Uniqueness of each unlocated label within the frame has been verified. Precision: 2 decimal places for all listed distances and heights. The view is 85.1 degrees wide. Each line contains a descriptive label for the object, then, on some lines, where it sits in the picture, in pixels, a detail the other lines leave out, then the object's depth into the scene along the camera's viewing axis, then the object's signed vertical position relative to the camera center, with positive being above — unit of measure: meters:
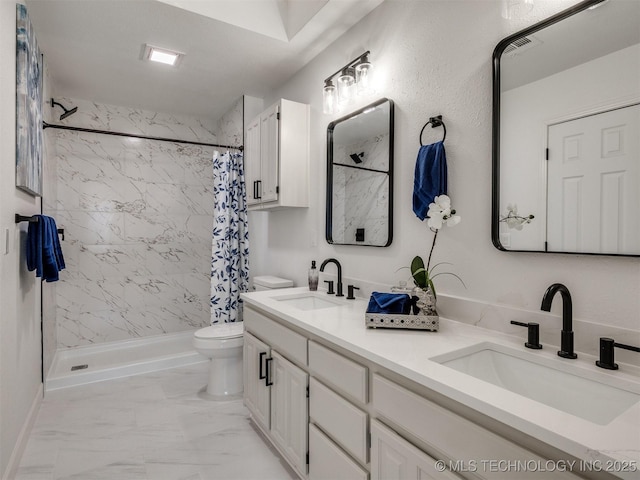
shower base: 2.86 -1.16
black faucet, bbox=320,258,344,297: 2.15 -0.23
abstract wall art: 1.83 +0.75
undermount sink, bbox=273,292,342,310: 2.21 -0.39
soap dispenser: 2.33 -0.26
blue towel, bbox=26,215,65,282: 1.96 -0.08
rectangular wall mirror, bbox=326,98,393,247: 1.95 +0.39
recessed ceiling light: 2.50 +1.36
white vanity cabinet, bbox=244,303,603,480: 0.83 -0.59
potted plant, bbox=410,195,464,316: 1.42 -0.13
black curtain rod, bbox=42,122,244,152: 2.58 +0.87
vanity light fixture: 2.01 +0.95
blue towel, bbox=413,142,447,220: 1.59 +0.30
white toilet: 2.60 -0.89
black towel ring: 1.62 +0.56
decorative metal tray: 1.40 -0.33
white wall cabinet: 2.53 +0.62
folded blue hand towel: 1.45 -0.27
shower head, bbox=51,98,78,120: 3.06 +1.09
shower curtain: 3.03 +0.02
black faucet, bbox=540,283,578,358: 1.07 -0.23
